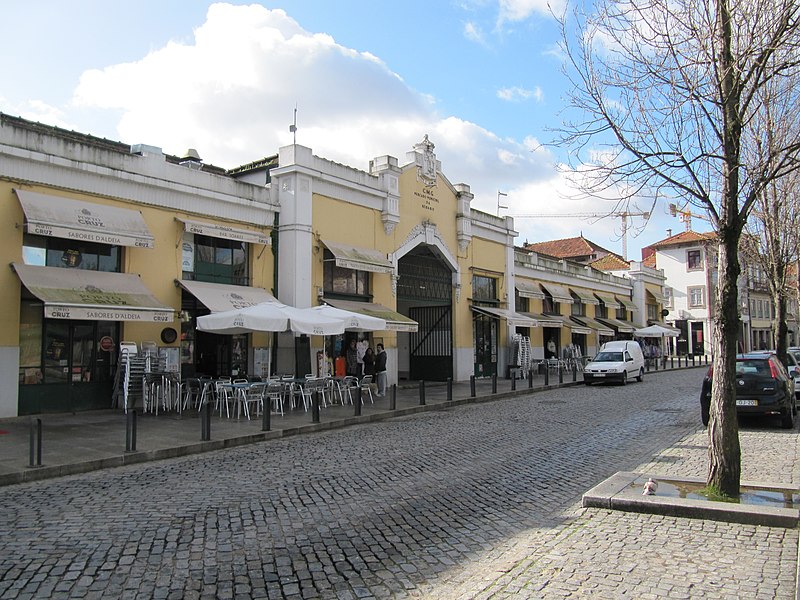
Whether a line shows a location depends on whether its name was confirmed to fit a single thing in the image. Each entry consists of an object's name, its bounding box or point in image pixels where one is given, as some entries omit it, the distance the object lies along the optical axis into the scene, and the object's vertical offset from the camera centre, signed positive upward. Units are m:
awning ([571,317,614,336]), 36.53 +1.02
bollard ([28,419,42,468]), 8.78 -1.43
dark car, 12.58 -1.01
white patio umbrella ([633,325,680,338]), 41.31 +0.72
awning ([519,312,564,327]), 30.05 +1.17
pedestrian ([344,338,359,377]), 20.50 -0.49
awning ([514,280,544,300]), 31.14 +2.76
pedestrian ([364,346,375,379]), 19.94 -0.55
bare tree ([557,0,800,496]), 6.67 +2.56
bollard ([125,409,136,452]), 9.99 -1.38
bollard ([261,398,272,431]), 12.48 -1.43
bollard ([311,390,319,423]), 13.84 -1.35
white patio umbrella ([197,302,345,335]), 14.05 +0.58
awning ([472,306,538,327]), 26.80 +1.25
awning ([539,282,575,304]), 34.56 +2.90
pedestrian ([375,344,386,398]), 19.52 -0.76
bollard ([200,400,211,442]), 11.27 -1.43
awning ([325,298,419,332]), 19.56 +1.02
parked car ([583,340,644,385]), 25.17 -0.85
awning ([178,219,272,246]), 16.38 +3.12
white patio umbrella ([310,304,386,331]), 16.44 +0.72
